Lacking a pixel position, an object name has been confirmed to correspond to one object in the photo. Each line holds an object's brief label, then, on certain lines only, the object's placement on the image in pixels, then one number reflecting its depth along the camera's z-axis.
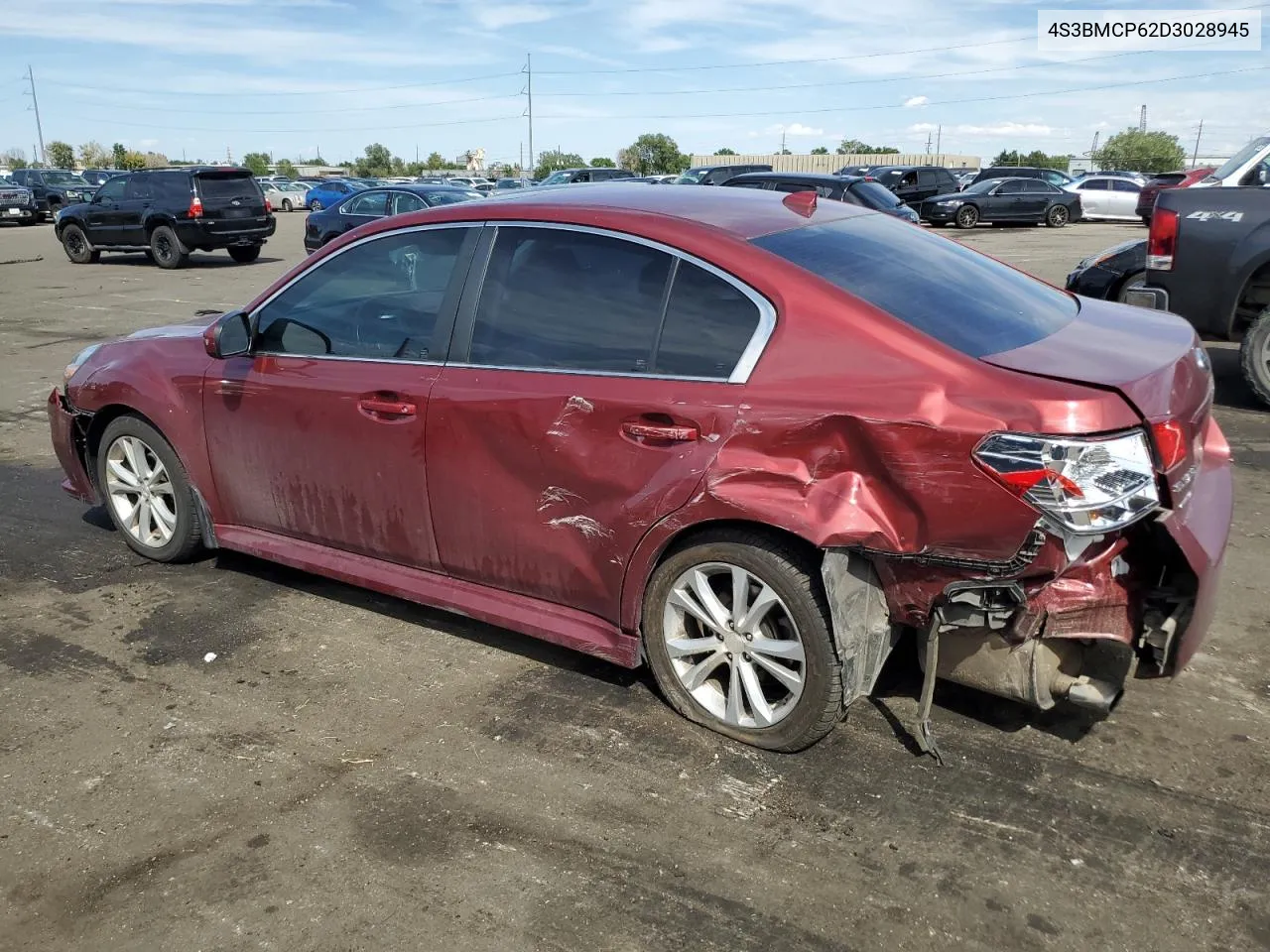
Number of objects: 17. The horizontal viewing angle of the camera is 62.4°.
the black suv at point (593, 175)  29.77
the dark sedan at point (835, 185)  16.34
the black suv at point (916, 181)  32.09
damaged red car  2.87
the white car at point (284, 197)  47.78
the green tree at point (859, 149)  81.93
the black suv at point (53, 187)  37.84
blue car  30.61
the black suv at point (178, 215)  19.66
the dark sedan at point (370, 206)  17.36
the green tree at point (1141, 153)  70.31
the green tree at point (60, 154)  101.06
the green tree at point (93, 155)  100.93
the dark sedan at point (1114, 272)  8.83
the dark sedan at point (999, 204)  29.64
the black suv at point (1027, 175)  32.31
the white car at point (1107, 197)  31.38
